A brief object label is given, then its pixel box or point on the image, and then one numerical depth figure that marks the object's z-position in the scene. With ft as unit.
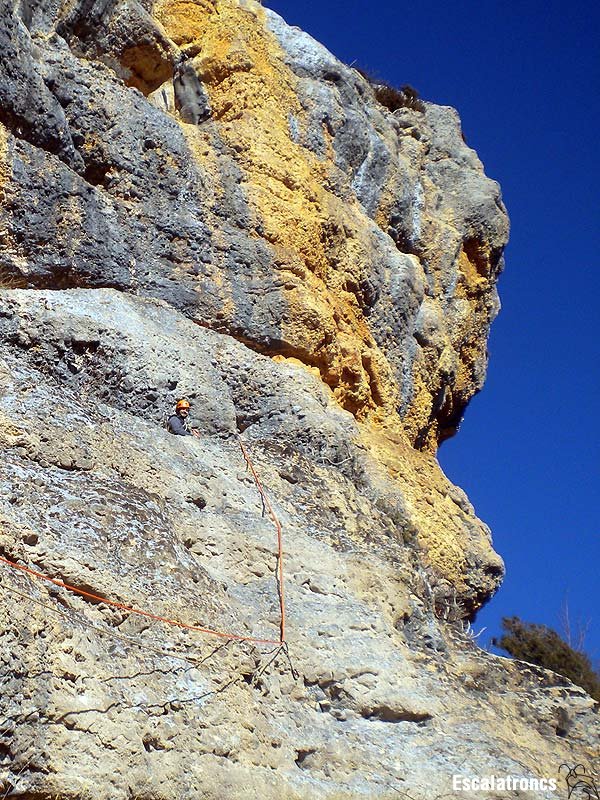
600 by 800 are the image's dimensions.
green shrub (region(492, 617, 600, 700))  71.00
